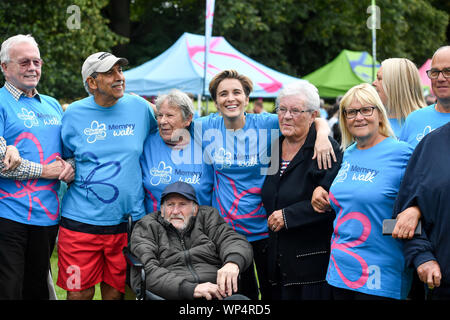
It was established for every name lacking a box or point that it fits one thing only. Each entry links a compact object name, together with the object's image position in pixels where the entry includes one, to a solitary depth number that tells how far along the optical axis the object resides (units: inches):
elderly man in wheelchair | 130.1
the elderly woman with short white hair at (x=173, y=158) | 154.7
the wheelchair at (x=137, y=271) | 128.8
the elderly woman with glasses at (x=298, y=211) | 135.7
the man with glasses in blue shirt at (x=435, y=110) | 125.6
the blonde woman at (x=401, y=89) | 150.6
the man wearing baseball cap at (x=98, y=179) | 151.3
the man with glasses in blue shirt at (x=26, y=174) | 144.7
